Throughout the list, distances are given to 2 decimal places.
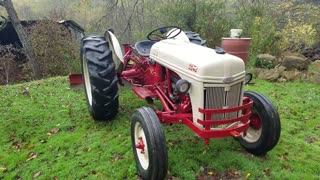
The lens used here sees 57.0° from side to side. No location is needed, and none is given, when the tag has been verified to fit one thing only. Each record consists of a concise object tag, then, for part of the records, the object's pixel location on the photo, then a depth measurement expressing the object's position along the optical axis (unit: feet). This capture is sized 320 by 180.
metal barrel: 23.45
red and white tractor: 8.48
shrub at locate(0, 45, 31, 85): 31.32
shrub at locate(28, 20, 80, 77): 30.04
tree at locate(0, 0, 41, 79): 27.94
